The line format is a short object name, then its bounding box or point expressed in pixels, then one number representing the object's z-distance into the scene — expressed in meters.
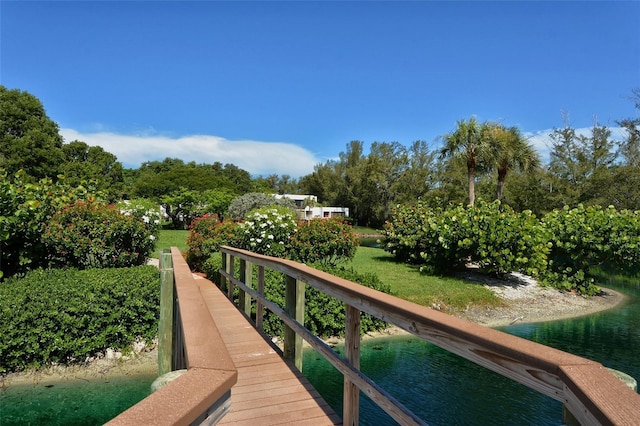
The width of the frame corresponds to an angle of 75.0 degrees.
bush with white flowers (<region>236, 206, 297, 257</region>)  10.30
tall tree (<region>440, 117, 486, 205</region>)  21.59
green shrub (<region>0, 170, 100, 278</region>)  7.33
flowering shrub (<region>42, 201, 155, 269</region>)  8.62
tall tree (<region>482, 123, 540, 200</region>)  21.80
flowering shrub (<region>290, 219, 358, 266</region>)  10.41
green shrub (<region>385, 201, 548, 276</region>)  11.97
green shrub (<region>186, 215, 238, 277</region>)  11.63
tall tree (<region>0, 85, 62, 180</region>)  27.19
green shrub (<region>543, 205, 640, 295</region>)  12.53
